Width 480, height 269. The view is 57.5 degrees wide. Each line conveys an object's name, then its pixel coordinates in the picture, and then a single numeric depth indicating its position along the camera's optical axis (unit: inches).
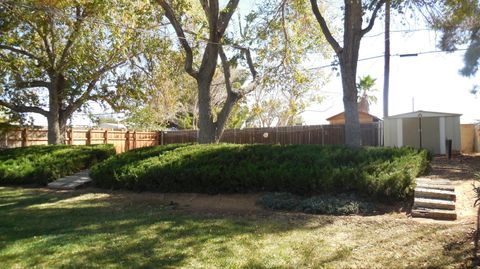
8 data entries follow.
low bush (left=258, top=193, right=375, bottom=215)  310.0
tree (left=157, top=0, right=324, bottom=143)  526.3
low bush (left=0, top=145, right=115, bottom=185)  548.4
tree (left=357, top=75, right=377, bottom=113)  1463.1
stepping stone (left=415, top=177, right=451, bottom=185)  356.5
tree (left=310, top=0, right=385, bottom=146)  454.3
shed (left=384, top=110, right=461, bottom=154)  751.1
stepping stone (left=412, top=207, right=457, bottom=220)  283.7
